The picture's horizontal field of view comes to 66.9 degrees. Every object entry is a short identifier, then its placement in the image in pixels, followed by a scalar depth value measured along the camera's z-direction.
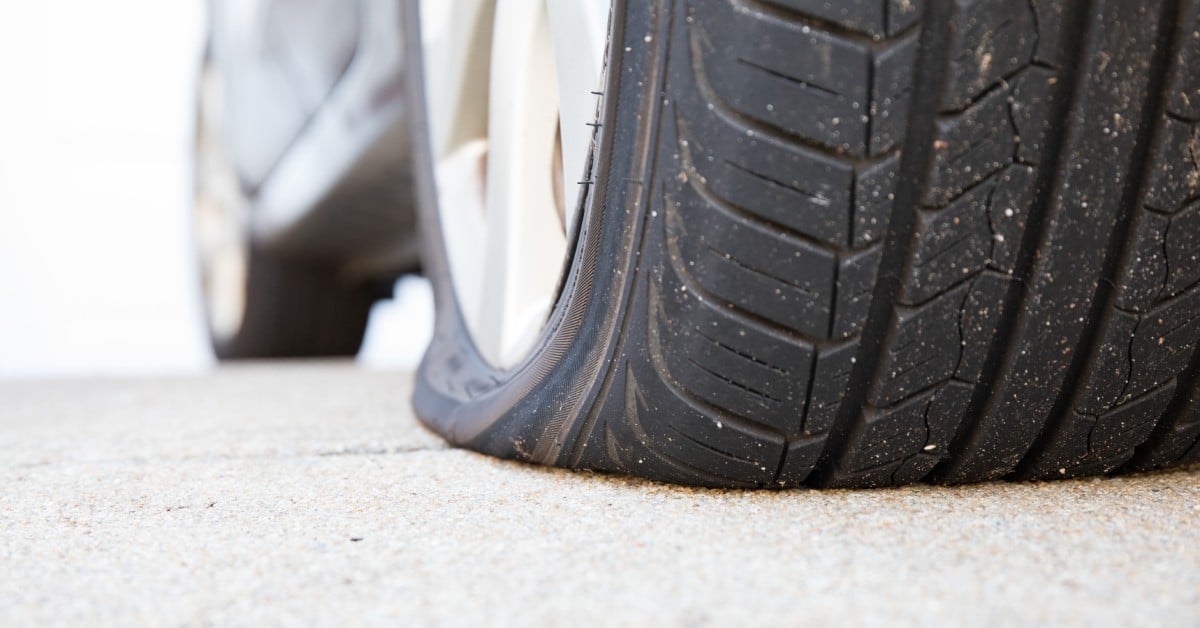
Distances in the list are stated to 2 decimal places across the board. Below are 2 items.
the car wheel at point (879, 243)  0.49
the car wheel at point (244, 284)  2.13
